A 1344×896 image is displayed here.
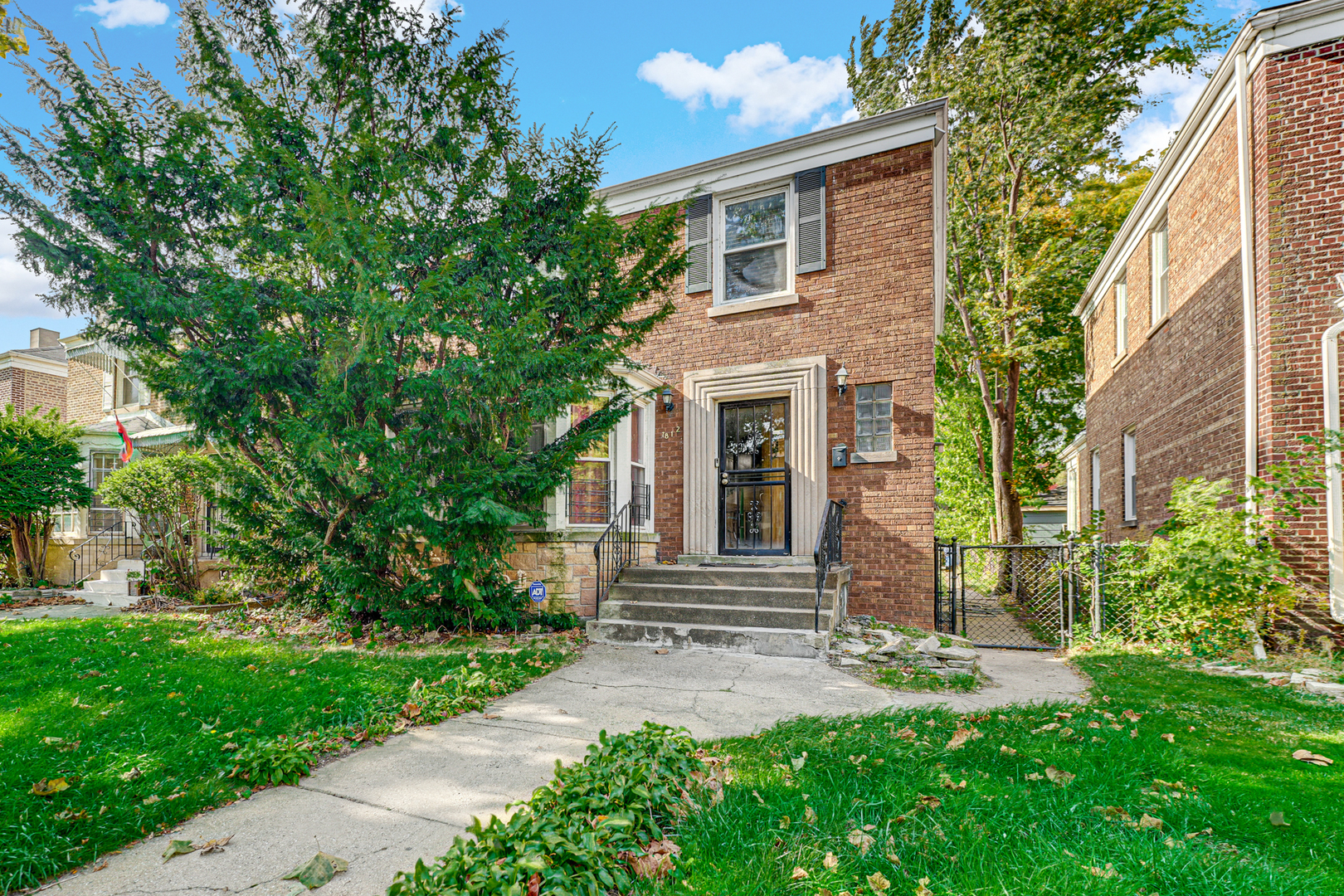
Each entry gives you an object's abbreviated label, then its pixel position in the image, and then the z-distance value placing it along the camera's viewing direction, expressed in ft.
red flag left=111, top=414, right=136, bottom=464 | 38.78
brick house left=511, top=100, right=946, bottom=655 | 26.89
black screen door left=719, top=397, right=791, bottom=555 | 29.19
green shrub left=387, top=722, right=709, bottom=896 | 6.95
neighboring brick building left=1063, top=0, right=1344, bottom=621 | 21.74
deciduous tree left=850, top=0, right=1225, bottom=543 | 41.57
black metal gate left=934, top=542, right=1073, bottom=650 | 27.32
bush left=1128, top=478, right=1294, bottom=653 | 21.15
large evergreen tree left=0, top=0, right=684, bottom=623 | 19.30
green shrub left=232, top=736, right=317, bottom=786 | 10.69
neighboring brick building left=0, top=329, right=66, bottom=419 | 60.75
